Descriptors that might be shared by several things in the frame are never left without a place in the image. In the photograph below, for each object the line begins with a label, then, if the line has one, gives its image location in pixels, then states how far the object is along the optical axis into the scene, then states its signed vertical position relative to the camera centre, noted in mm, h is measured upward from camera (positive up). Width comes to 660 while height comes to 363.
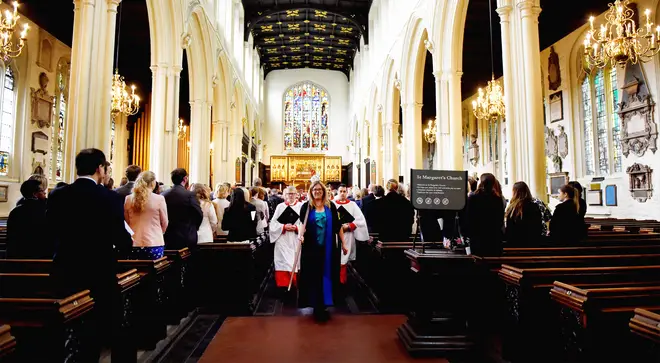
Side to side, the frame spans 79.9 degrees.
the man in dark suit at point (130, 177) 4180 +374
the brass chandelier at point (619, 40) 6305 +2704
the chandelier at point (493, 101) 10523 +2882
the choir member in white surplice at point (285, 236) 4852 -349
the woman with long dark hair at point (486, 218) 3404 -93
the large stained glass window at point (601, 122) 11047 +2469
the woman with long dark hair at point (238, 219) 5520 -131
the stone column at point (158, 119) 9180 +2189
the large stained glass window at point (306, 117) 29141 +6832
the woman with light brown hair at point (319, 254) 4355 -505
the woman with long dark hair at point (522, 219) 3701 -117
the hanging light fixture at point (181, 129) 16258 +3349
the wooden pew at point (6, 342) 1535 -513
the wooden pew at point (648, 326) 1758 -551
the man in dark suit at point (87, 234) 2281 -133
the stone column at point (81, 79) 6129 +2102
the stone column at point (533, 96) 6402 +1828
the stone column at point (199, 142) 12203 +2138
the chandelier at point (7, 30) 6156 +2887
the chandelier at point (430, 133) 16281 +3128
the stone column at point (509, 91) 6754 +2031
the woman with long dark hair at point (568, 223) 4133 -175
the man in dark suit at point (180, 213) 4328 -32
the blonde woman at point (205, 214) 5074 -60
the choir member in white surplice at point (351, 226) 4594 -215
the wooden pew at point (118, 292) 2498 -515
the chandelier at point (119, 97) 9891 +2969
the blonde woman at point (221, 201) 5924 +135
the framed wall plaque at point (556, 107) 13062 +3350
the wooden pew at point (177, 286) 4035 -795
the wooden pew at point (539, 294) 2900 -652
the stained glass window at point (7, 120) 10281 +2433
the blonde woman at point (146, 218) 3602 -71
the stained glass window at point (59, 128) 12219 +2643
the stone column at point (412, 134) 11734 +2268
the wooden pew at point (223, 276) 4891 -834
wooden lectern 3348 -873
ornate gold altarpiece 26594 +2790
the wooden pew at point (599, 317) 2268 -665
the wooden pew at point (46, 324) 1920 -552
